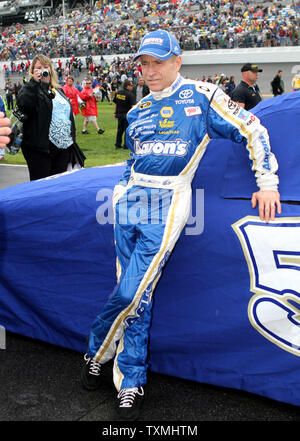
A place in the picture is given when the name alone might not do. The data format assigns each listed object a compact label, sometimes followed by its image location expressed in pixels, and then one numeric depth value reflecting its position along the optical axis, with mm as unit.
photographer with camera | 4195
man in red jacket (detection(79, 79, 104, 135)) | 13773
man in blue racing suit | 2172
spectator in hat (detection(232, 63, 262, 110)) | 7451
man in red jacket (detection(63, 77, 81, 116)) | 14430
